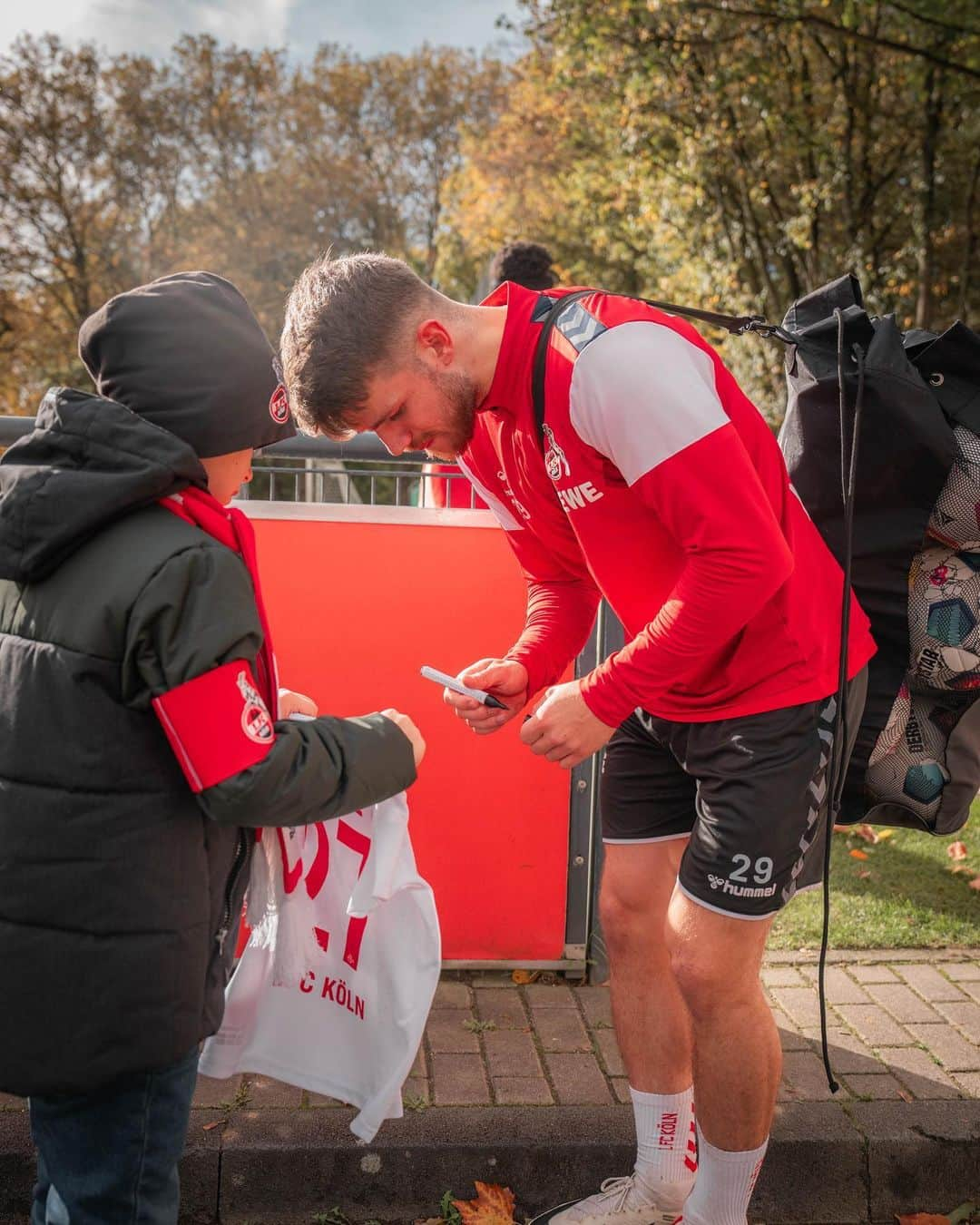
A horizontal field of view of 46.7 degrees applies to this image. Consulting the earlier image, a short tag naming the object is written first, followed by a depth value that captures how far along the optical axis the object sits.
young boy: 1.77
